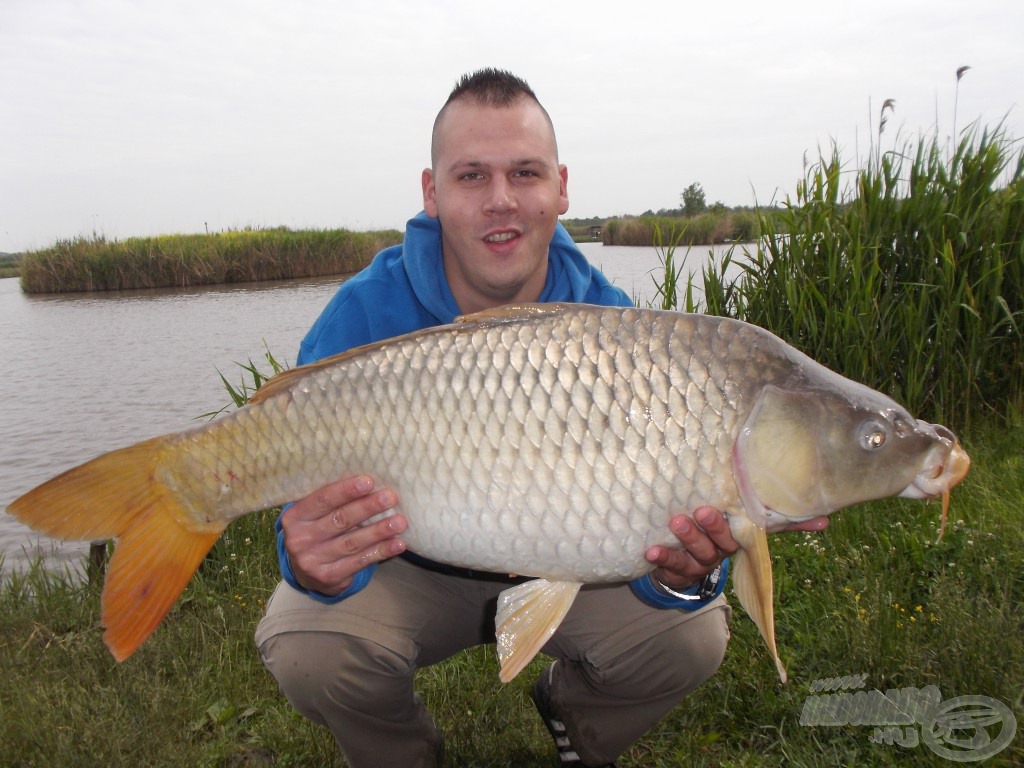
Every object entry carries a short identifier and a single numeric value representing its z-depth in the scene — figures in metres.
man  1.45
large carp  1.22
